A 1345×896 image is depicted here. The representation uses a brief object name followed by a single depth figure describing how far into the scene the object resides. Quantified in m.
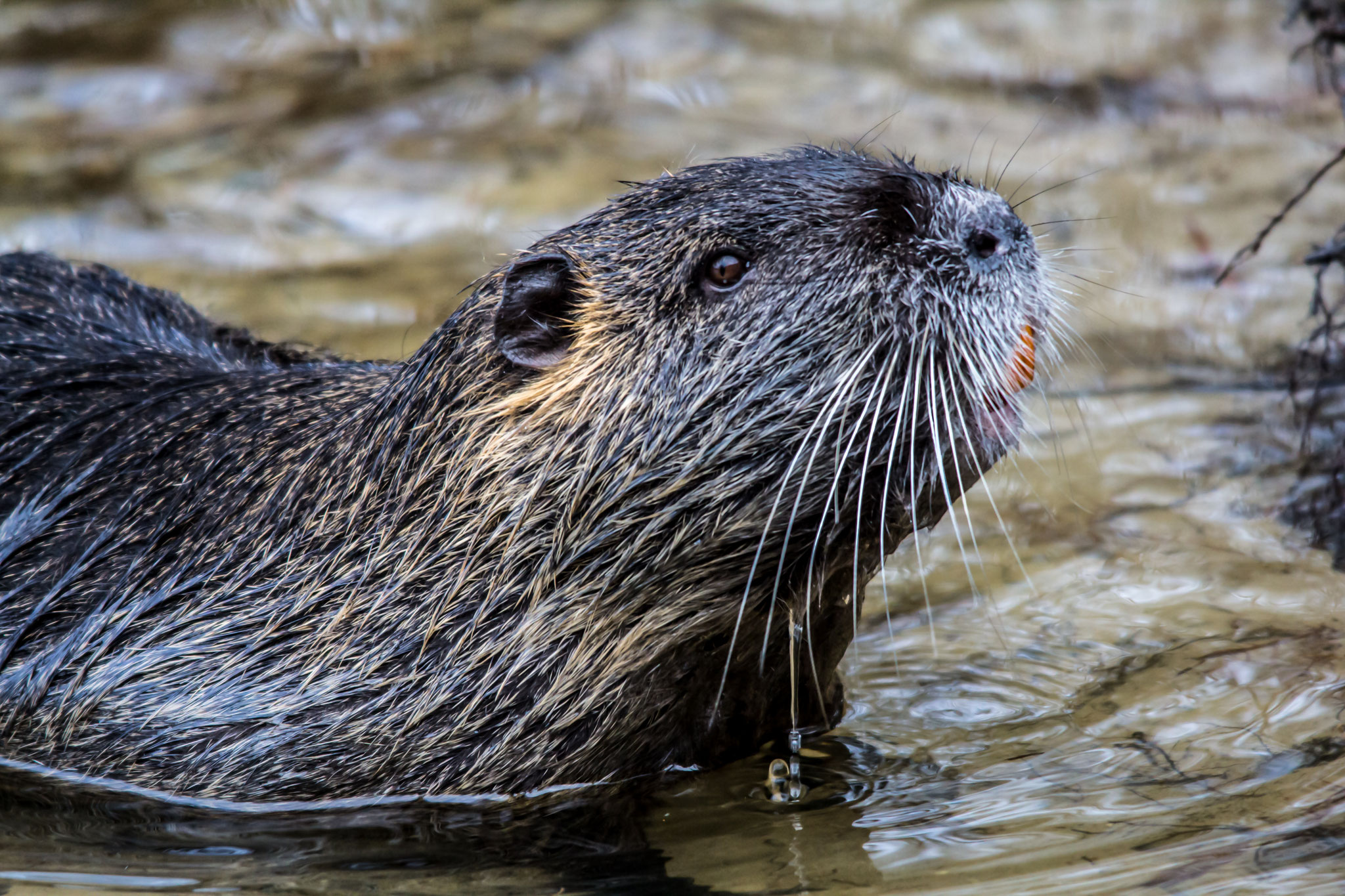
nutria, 6.84
